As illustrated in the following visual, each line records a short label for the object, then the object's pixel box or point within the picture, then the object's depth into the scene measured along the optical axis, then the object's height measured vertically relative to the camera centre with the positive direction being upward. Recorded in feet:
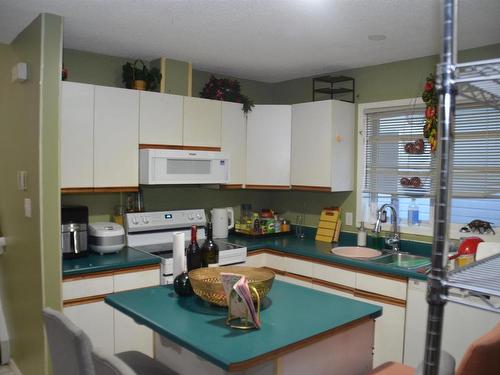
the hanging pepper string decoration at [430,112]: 10.61 +1.50
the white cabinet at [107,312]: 9.56 -3.13
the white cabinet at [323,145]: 12.55 +0.79
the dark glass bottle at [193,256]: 7.64 -1.47
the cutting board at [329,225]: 13.33 -1.56
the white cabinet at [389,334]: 10.09 -3.64
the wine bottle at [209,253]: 7.86 -1.47
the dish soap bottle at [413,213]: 12.03 -1.01
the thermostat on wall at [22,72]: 9.32 +1.94
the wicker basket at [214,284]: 6.28 -1.64
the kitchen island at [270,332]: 5.21 -2.02
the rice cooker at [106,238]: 10.64 -1.68
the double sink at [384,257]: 10.79 -2.12
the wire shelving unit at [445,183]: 2.60 -0.04
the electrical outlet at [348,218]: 13.30 -1.32
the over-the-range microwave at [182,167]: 11.34 +0.06
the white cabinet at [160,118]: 11.44 +1.30
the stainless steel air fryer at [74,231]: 10.19 -1.48
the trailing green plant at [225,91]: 13.15 +2.33
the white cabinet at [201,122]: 12.24 +1.31
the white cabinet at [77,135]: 10.23 +0.73
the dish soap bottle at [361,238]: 12.53 -1.78
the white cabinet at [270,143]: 13.47 +0.84
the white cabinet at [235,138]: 13.08 +0.95
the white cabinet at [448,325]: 8.97 -3.07
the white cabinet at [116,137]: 10.75 +0.74
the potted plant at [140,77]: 11.69 +2.38
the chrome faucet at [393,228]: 11.94 -1.43
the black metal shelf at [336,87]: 13.05 +2.59
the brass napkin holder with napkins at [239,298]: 5.67 -1.62
